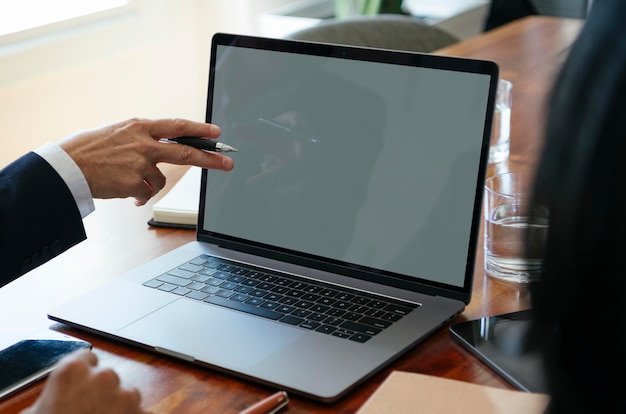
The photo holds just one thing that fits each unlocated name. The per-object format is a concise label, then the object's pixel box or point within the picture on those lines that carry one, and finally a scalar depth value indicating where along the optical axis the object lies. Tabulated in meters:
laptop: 1.30
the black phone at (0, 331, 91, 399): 1.29
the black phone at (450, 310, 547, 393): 1.24
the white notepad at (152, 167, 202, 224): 1.56
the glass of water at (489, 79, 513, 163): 1.69
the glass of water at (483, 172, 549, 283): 1.39
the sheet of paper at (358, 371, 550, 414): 1.21
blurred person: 0.67
